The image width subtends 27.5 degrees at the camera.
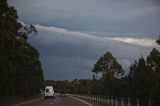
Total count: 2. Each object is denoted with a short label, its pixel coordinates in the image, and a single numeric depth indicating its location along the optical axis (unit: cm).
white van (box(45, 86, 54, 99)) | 5673
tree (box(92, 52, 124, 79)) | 8678
